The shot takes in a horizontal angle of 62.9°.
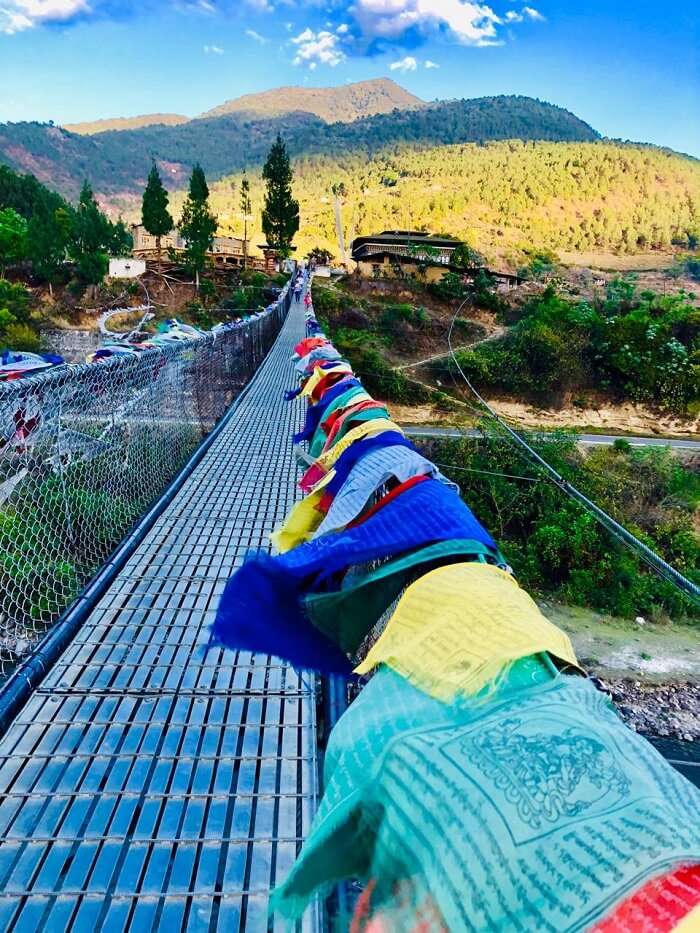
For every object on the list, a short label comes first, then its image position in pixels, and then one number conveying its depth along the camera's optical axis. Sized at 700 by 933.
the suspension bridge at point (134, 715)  1.17
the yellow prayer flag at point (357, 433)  1.96
